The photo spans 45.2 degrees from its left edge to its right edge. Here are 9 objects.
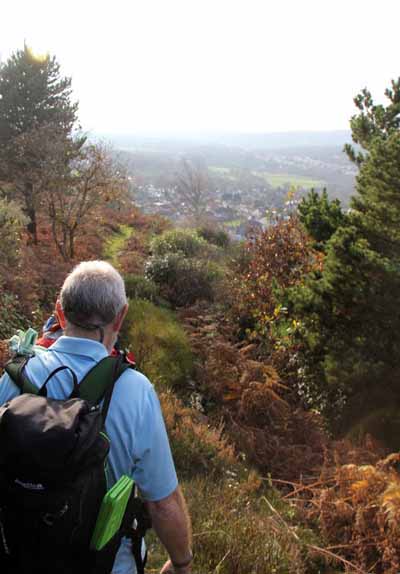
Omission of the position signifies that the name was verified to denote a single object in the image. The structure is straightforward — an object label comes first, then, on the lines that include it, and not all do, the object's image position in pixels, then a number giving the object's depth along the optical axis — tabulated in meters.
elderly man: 1.86
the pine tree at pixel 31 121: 14.25
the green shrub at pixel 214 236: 19.23
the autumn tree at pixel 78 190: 13.38
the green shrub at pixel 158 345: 7.93
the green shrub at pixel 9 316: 7.42
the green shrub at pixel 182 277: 12.45
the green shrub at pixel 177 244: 15.20
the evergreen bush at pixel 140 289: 11.52
